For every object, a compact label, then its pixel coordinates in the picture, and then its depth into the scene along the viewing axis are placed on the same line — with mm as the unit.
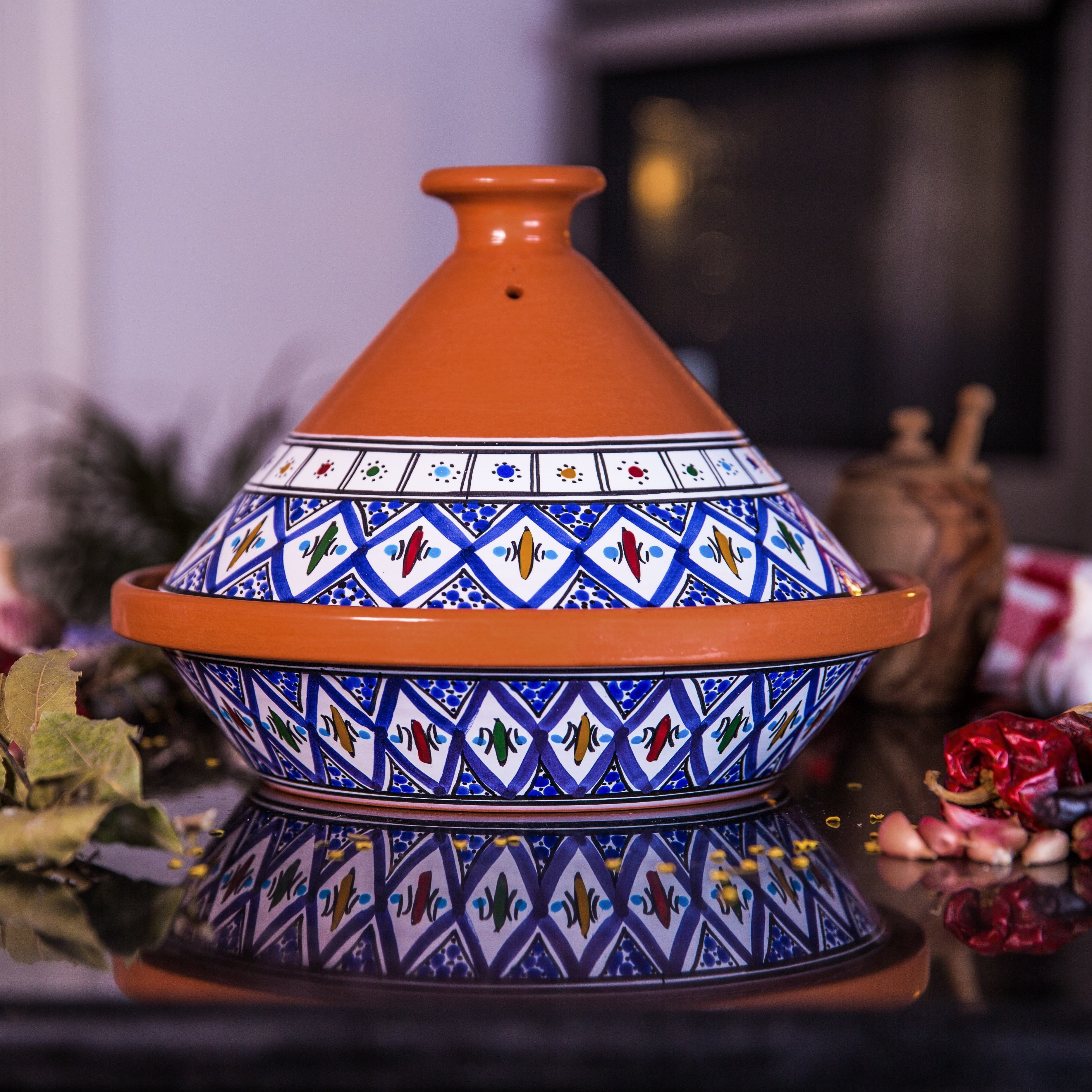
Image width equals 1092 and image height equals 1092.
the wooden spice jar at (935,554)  816
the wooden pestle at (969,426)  893
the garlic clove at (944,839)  510
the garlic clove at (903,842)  513
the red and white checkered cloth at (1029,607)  1025
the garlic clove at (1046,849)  500
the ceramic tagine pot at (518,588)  490
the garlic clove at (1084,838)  500
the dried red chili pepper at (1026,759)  511
